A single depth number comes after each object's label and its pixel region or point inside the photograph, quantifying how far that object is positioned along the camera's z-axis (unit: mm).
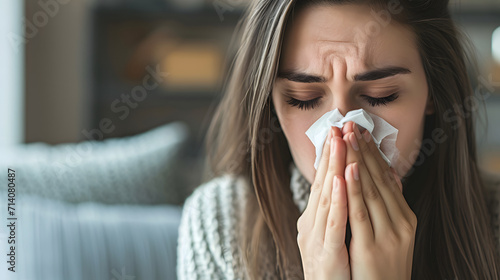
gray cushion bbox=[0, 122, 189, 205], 1400
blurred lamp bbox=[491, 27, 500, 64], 2560
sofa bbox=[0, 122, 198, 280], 1298
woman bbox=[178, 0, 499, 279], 1148
